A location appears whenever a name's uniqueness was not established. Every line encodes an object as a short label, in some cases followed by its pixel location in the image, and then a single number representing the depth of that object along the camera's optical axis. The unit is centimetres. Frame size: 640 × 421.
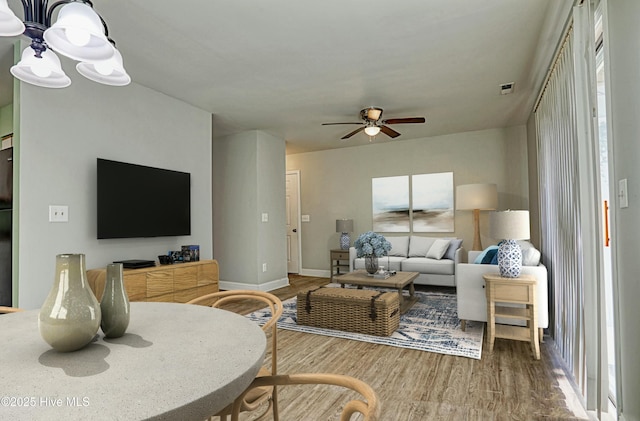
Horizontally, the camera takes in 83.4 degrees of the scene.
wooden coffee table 401
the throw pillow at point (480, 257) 352
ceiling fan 445
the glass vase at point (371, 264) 431
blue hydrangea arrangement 432
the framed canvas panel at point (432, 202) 613
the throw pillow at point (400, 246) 610
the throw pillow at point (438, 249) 558
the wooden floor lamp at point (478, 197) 531
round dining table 67
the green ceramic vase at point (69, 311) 91
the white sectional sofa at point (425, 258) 529
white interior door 747
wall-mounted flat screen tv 338
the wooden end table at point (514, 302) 282
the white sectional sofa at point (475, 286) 322
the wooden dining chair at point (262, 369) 133
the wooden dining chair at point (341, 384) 78
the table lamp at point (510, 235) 290
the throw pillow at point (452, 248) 552
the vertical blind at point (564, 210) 226
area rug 304
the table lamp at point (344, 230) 656
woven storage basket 337
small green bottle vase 104
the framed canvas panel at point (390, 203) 648
